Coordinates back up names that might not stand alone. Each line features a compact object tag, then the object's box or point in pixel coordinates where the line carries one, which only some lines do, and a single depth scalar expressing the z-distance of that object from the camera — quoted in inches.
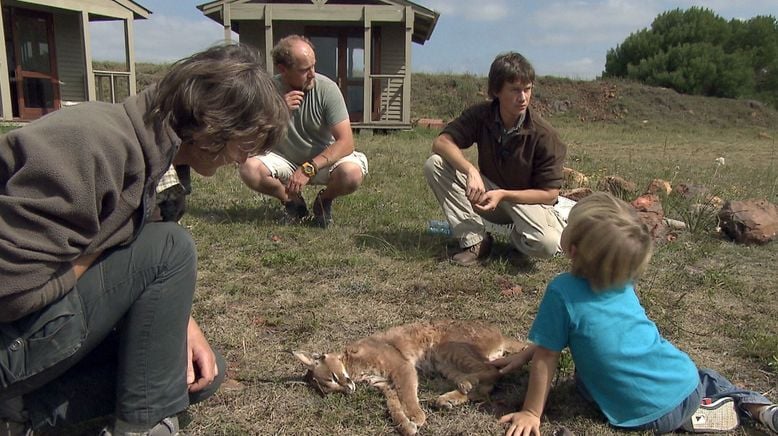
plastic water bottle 213.1
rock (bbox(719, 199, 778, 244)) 213.3
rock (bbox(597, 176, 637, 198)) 271.6
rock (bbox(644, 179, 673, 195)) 272.7
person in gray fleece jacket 67.7
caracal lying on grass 108.1
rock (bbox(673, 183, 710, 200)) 263.9
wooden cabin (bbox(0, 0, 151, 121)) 634.2
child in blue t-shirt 92.9
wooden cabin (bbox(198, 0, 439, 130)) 626.8
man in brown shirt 171.9
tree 1220.5
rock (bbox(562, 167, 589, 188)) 297.3
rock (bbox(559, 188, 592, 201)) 244.4
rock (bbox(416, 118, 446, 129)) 741.3
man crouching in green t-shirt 212.1
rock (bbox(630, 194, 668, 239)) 211.8
